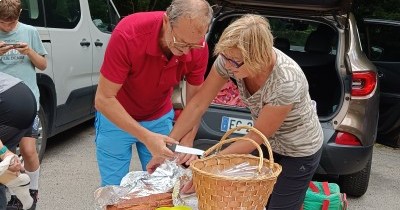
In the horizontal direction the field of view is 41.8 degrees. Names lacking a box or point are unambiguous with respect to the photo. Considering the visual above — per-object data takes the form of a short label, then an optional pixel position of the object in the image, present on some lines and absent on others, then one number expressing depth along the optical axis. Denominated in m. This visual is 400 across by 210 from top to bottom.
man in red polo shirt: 2.10
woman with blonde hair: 1.94
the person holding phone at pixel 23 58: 3.34
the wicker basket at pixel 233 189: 1.69
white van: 4.30
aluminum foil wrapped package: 2.01
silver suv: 3.68
